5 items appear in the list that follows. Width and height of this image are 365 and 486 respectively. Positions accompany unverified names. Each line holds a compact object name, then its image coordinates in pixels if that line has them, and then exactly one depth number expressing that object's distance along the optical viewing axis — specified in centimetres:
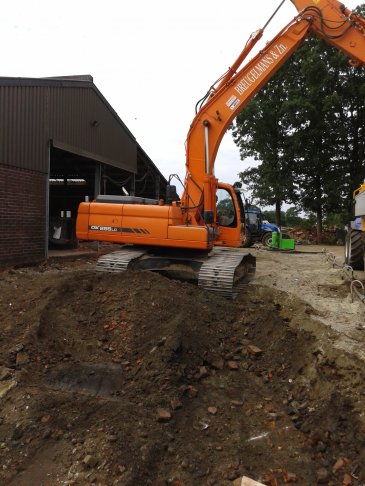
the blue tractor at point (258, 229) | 2236
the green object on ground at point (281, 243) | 2088
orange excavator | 779
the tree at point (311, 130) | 2767
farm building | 1089
